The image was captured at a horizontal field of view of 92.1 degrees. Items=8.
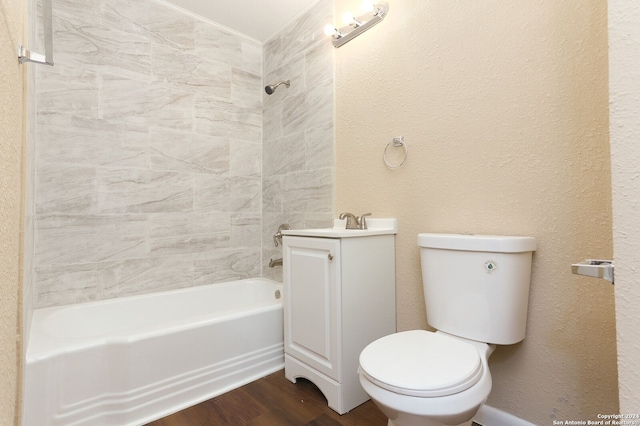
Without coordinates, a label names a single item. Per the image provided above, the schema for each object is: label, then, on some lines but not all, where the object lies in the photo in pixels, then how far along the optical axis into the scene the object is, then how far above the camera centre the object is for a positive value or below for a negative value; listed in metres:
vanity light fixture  1.71 +1.13
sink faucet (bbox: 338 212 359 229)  1.75 -0.02
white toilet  0.87 -0.46
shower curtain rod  0.84 +0.49
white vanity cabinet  1.43 -0.43
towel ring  1.63 +0.38
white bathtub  1.24 -0.67
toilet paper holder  0.69 -0.13
